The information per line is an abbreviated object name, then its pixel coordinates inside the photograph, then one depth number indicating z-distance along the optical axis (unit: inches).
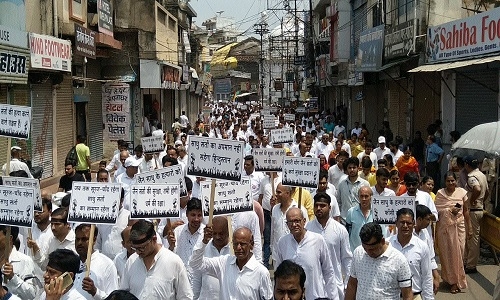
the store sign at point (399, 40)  729.6
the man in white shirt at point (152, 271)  217.0
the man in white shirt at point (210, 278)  240.2
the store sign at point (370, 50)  849.4
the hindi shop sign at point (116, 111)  756.0
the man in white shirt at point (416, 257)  248.8
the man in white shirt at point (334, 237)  276.7
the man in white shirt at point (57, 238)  262.1
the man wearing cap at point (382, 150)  562.3
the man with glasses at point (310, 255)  256.1
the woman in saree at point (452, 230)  363.6
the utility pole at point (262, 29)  2386.2
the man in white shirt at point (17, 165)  446.9
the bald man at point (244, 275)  217.8
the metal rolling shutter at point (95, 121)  955.3
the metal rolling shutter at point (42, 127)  717.9
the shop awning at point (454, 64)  518.4
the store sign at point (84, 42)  748.0
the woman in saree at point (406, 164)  501.7
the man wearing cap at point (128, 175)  416.9
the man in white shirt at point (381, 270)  220.7
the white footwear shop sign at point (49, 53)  636.1
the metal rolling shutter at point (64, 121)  792.3
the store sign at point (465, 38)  534.6
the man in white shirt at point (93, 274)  212.5
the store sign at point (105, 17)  859.4
